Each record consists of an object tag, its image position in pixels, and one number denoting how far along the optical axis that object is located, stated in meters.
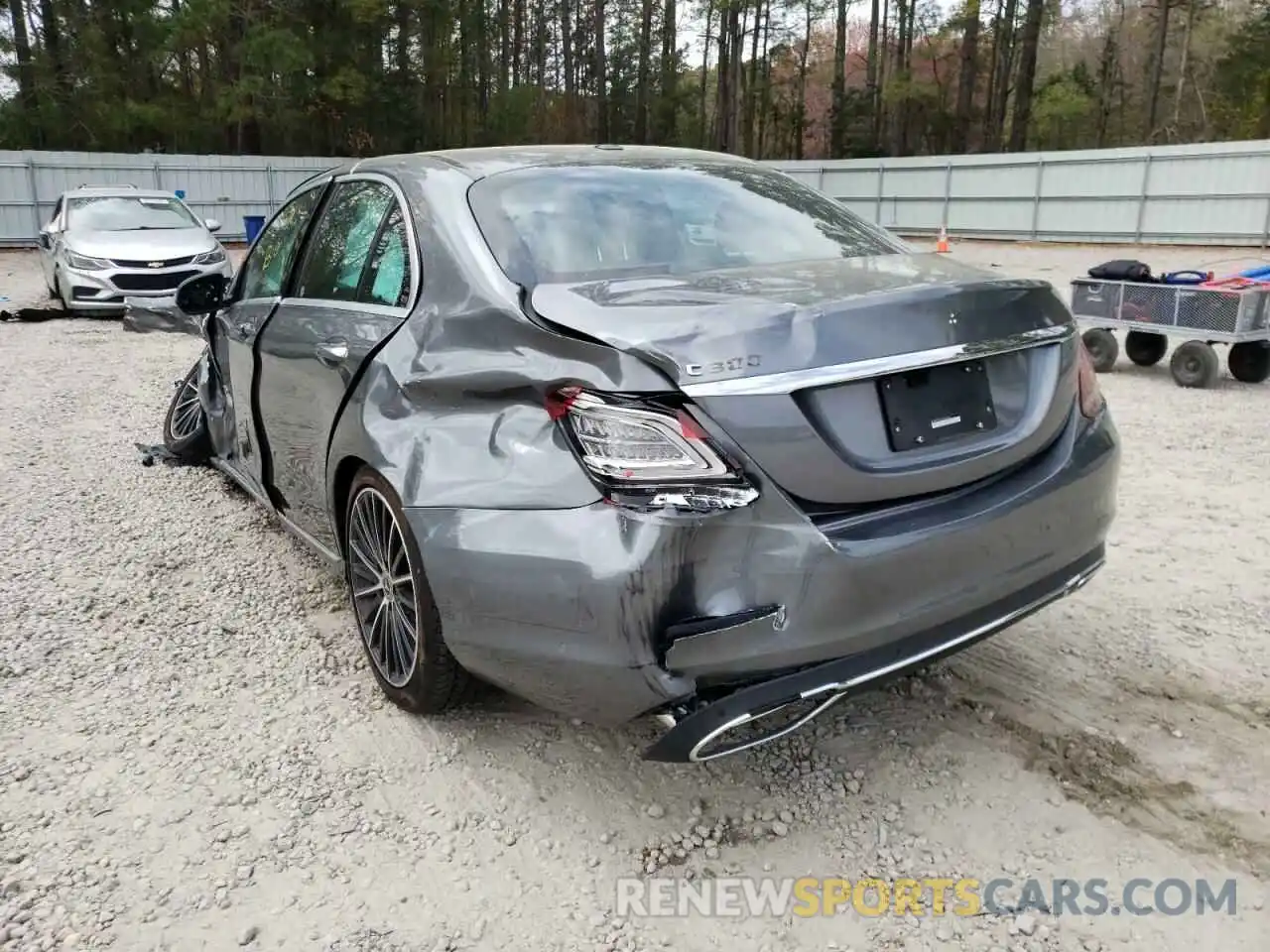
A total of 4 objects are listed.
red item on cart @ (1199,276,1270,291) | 7.56
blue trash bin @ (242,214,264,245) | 22.90
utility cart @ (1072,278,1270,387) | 7.52
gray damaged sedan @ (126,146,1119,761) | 2.15
